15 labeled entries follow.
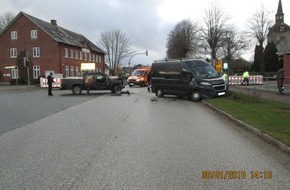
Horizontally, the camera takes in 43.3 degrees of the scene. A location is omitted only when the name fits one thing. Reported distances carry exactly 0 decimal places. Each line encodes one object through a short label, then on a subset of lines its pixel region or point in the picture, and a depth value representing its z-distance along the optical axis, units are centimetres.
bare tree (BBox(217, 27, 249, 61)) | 6116
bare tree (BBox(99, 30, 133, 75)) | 9419
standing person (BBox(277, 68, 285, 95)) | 2292
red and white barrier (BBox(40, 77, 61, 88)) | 4271
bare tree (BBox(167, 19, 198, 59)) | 8319
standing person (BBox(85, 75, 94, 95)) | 2848
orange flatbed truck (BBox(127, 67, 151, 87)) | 4353
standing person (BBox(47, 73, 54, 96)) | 2819
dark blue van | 2120
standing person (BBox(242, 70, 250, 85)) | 4172
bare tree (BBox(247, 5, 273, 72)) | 6976
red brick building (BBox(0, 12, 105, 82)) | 5884
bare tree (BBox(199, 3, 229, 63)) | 5844
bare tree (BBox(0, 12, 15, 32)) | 8812
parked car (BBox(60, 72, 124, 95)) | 2856
